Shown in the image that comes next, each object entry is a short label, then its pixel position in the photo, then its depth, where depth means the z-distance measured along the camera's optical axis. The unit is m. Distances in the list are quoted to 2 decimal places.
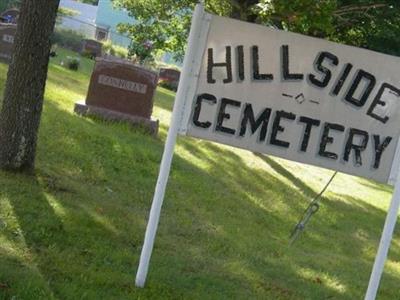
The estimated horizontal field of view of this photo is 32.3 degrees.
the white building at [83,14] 49.66
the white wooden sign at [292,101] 4.70
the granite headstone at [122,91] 12.62
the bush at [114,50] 41.92
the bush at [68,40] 37.59
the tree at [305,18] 8.12
